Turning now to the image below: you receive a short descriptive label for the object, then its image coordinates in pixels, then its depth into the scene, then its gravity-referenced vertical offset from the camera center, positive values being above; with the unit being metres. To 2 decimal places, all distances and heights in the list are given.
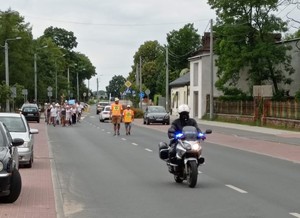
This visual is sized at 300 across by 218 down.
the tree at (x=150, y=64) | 120.44 +7.78
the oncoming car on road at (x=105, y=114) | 57.75 -1.06
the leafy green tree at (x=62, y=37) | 146.25 +15.25
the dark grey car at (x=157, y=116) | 51.12 -1.11
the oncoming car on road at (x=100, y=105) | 86.23 -0.42
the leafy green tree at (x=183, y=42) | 102.88 +9.84
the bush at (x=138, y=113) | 69.09 -1.17
